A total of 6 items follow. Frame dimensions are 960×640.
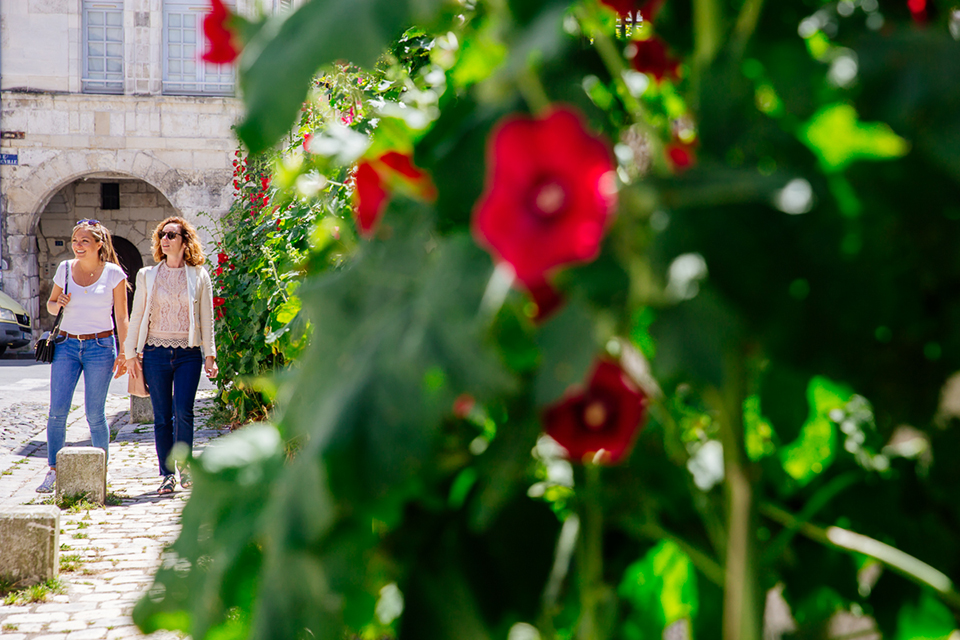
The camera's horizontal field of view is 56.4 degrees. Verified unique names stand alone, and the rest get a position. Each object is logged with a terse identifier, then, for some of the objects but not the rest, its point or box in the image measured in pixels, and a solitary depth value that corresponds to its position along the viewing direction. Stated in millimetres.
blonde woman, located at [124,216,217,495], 5520
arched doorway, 19328
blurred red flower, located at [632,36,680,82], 737
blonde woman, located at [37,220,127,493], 5641
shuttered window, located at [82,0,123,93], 17109
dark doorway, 19609
